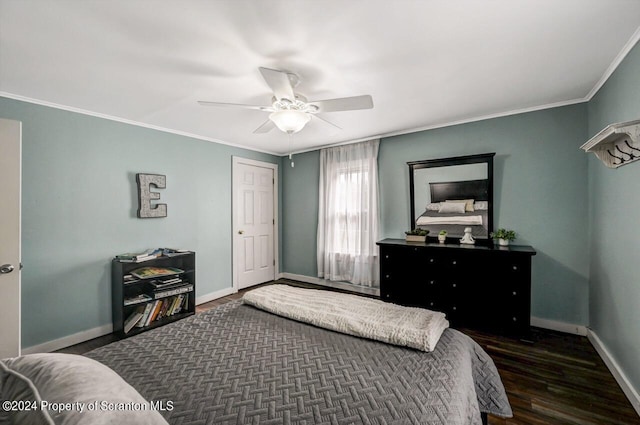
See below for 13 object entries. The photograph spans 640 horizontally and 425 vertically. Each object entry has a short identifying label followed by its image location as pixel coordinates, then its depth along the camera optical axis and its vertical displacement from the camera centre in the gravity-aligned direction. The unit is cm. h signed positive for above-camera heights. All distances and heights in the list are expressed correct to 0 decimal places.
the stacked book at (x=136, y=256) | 300 -52
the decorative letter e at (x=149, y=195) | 328 +20
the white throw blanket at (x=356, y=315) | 146 -66
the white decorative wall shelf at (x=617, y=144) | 152 +47
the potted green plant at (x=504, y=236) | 303 -27
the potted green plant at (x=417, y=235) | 344 -30
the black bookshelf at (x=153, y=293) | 294 -97
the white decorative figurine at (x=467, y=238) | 322 -31
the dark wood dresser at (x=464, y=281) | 275 -79
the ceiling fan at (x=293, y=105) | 190 +84
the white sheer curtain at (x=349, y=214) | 410 -3
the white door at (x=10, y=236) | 204 -20
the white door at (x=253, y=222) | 446 -18
